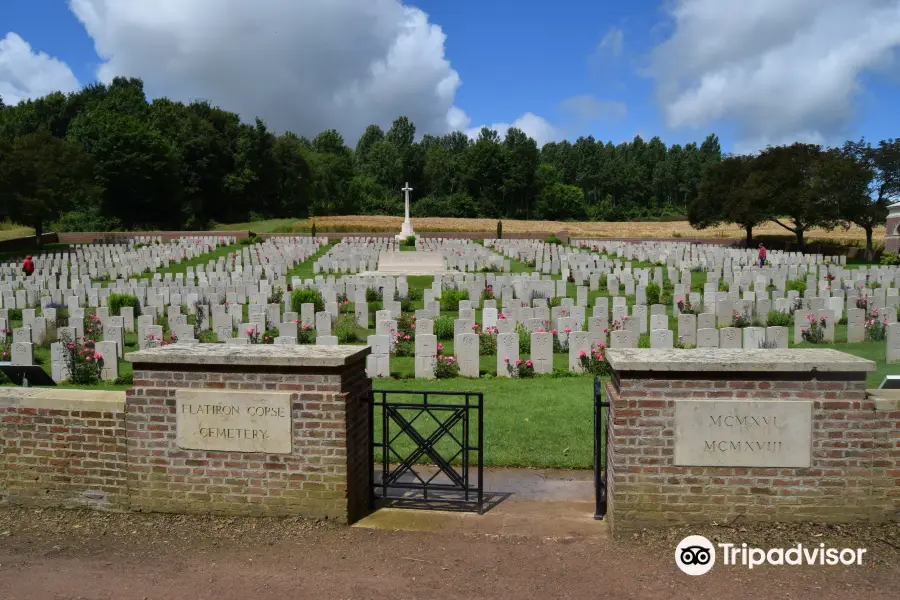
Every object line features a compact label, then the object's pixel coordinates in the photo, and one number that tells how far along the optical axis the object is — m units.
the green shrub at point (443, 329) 14.16
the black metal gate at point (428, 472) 5.43
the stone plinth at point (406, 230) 46.12
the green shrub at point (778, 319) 14.80
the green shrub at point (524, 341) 12.37
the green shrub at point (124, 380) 10.70
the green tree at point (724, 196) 41.34
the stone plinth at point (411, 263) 28.05
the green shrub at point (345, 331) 13.46
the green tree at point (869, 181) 35.72
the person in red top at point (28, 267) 27.17
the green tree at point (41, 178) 39.72
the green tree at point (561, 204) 81.31
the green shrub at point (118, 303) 17.38
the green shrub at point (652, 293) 19.25
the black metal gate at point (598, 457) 5.19
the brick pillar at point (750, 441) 4.62
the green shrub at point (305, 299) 17.14
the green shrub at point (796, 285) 19.96
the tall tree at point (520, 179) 79.44
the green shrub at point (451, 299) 18.19
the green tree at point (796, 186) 36.44
